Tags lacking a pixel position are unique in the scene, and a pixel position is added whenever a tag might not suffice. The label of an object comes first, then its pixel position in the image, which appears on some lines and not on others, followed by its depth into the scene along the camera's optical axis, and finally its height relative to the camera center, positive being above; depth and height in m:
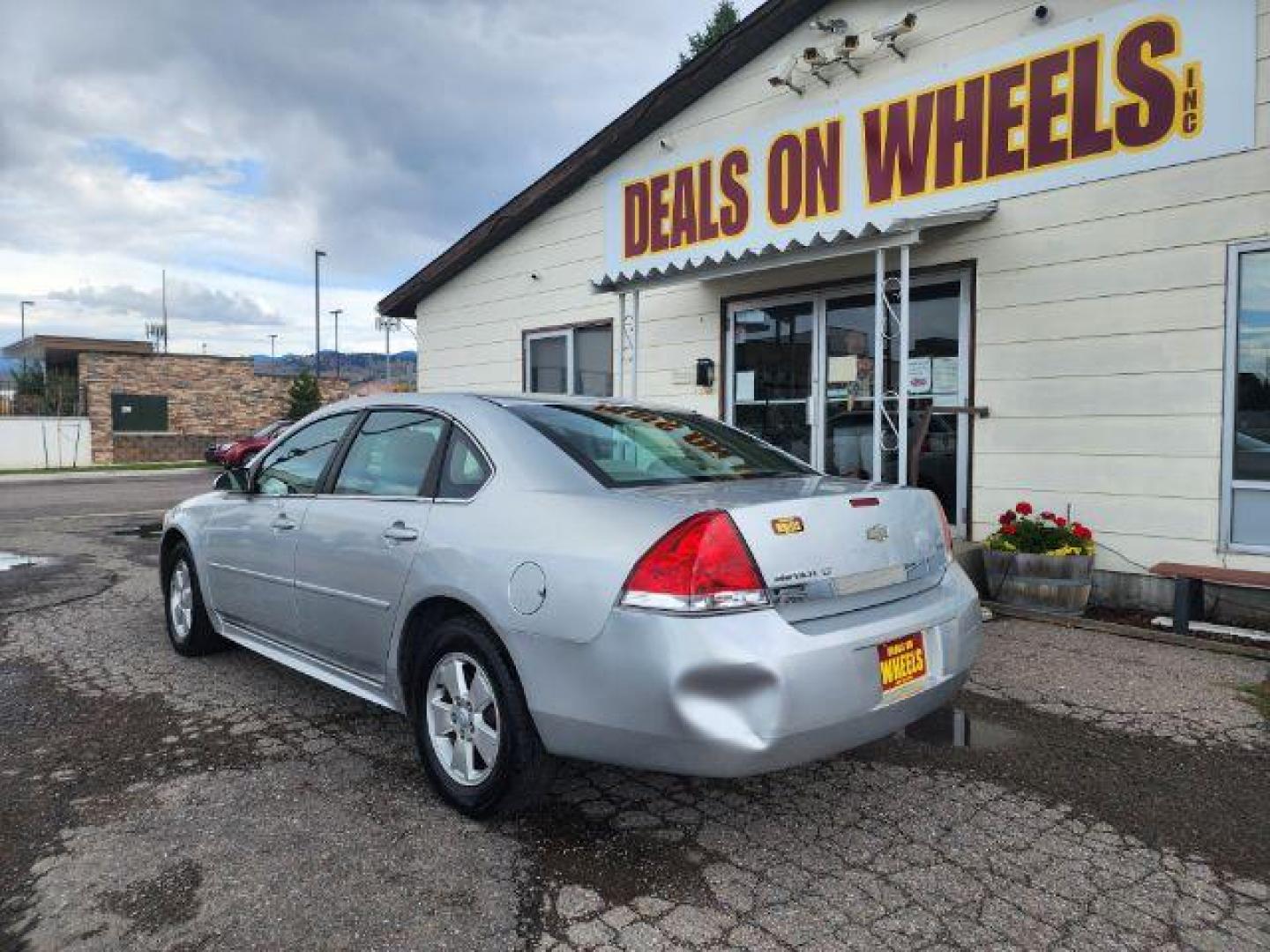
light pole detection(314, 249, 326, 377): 50.16 +7.38
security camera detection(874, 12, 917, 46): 6.96 +3.12
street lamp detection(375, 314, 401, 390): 13.34 +1.60
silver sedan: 2.55 -0.53
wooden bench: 5.27 -0.89
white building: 5.67 +1.33
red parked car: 22.90 -0.57
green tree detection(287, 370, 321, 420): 34.38 +1.24
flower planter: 5.84 -0.99
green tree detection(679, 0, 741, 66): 22.97 +10.43
